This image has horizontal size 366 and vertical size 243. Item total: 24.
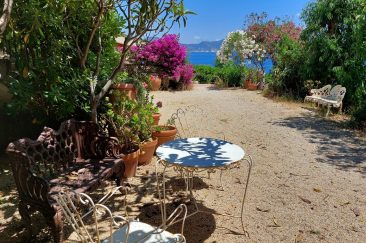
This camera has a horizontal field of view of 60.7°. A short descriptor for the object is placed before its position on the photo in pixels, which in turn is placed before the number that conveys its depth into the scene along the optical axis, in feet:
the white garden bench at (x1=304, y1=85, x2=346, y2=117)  29.01
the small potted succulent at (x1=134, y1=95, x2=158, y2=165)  15.35
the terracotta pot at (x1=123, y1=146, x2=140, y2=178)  14.06
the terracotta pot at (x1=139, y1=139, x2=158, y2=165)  15.64
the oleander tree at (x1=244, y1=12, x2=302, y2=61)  51.37
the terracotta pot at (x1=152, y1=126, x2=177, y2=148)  17.25
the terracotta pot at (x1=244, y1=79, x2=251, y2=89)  48.89
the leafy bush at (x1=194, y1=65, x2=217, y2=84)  60.75
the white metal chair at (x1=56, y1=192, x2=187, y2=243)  6.74
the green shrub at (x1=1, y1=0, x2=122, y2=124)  12.97
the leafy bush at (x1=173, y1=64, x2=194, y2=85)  47.21
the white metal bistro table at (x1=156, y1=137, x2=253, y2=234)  9.75
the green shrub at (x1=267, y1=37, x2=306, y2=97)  38.70
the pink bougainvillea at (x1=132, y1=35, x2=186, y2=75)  28.30
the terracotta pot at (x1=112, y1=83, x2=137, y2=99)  16.52
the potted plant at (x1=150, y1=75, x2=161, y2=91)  45.30
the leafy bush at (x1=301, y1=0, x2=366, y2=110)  30.42
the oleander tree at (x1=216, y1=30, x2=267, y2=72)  50.88
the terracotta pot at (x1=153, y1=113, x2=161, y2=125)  19.18
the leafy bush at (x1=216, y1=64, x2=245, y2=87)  52.44
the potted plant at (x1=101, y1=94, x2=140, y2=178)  14.32
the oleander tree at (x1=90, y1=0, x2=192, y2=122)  12.50
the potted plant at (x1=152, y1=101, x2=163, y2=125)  18.90
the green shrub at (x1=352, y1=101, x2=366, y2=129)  25.10
